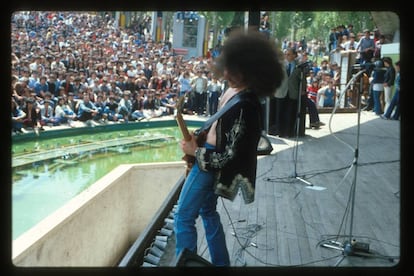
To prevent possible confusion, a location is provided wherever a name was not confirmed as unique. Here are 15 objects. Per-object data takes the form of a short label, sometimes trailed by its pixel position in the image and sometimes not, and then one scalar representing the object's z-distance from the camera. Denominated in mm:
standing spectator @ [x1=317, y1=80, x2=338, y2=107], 8016
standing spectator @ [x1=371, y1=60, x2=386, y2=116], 7256
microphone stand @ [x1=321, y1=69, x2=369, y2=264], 2727
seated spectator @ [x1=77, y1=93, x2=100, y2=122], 9000
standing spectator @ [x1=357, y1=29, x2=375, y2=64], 8469
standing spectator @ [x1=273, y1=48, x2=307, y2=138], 5766
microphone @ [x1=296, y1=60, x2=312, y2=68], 4203
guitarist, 1998
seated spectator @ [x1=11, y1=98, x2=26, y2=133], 7242
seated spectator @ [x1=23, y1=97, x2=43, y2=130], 7545
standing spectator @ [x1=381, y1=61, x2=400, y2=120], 7948
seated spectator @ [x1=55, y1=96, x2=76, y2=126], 8651
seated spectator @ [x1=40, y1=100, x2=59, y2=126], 8461
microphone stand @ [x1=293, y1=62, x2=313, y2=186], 4211
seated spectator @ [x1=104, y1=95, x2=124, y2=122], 9422
